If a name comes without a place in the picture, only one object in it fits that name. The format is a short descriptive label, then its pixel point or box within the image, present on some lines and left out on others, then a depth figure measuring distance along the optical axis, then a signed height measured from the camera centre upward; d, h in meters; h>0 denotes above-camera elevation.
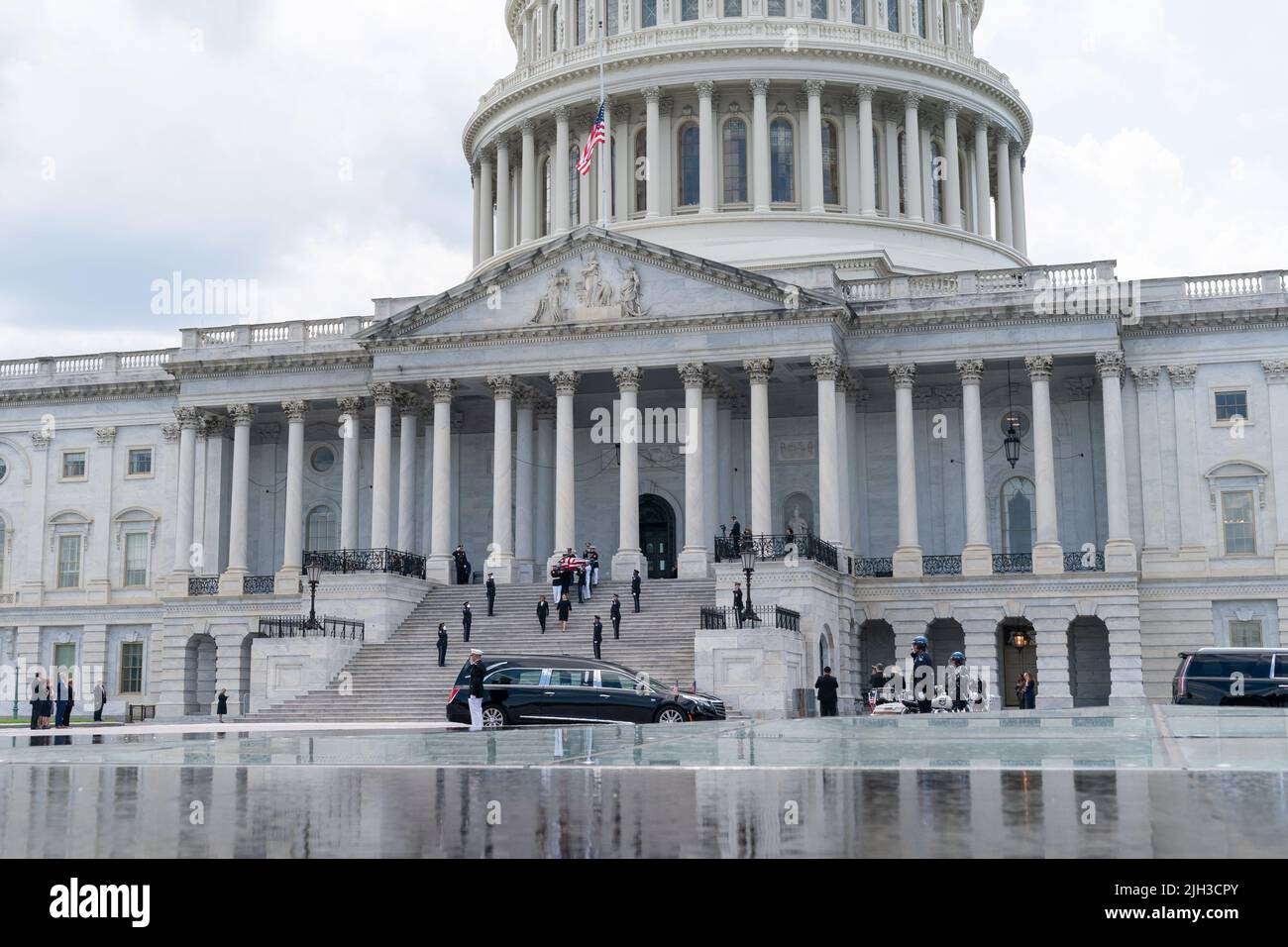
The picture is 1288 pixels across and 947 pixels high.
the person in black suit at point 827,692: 35.97 -1.42
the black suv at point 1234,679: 34.41 -1.15
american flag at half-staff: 59.75 +19.56
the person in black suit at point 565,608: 46.28 +0.82
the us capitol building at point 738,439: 51.59 +7.45
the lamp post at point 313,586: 46.50 +1.59
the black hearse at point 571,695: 31.97 -1.28
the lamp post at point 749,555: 43.67 +2.41
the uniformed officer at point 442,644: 43.38 -0.21
